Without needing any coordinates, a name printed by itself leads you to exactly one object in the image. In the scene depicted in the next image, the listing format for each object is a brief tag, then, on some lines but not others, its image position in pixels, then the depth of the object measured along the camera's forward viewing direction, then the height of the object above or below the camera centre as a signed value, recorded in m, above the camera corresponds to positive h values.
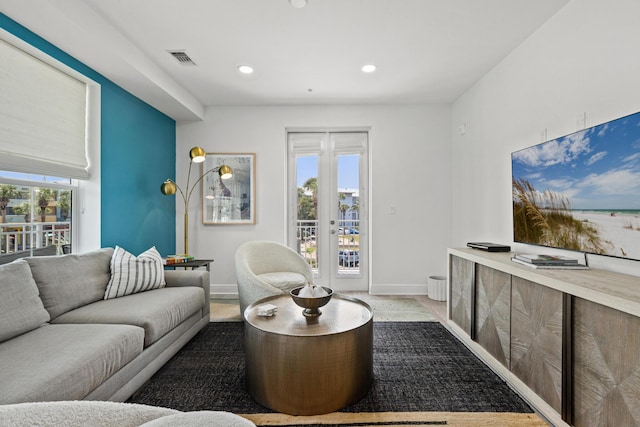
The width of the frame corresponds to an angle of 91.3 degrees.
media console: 1.30 -0.64
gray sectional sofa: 1.38 -0.67
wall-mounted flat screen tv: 1.65 +0.16
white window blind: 2.11 +0.73
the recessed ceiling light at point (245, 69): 3.15 +1.50
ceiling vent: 2.87 +1.50
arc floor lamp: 3.59 +0.42
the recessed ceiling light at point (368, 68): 3.14 +1.50
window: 2.27 -0.01
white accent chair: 2.88 -0.60
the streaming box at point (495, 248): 2.67 -0.28
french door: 4.43 +0.16
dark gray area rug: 1.80 -1.09
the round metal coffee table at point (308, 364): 1.68 -0.82
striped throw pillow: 2.43 -0.49
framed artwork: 4.27 +0.33
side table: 3.33 -0.53
